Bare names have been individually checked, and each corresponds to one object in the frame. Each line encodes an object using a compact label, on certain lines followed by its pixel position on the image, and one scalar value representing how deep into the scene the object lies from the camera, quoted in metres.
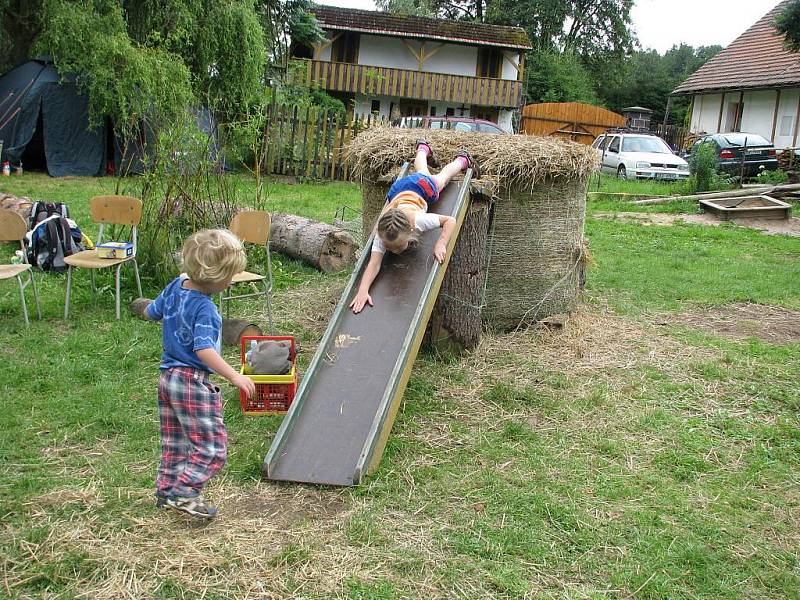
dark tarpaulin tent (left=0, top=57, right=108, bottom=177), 16.20
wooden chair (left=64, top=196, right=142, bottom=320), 7.17
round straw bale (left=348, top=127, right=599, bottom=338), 6.51
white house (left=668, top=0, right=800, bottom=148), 25.25
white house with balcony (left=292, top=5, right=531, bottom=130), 32.53
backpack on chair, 7.92
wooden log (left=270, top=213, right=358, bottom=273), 8.70
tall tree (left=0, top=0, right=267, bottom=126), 15.23
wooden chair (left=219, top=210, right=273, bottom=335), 6.69
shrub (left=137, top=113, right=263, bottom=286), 7.54
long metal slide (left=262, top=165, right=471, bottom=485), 4.08
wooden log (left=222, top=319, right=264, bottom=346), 6.17
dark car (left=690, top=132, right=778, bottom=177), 19.53
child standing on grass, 3.38
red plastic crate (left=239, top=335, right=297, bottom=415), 4.91
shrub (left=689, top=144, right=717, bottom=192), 16.53
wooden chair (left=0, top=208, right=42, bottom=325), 6.39
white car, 19.97
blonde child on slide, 5.30
